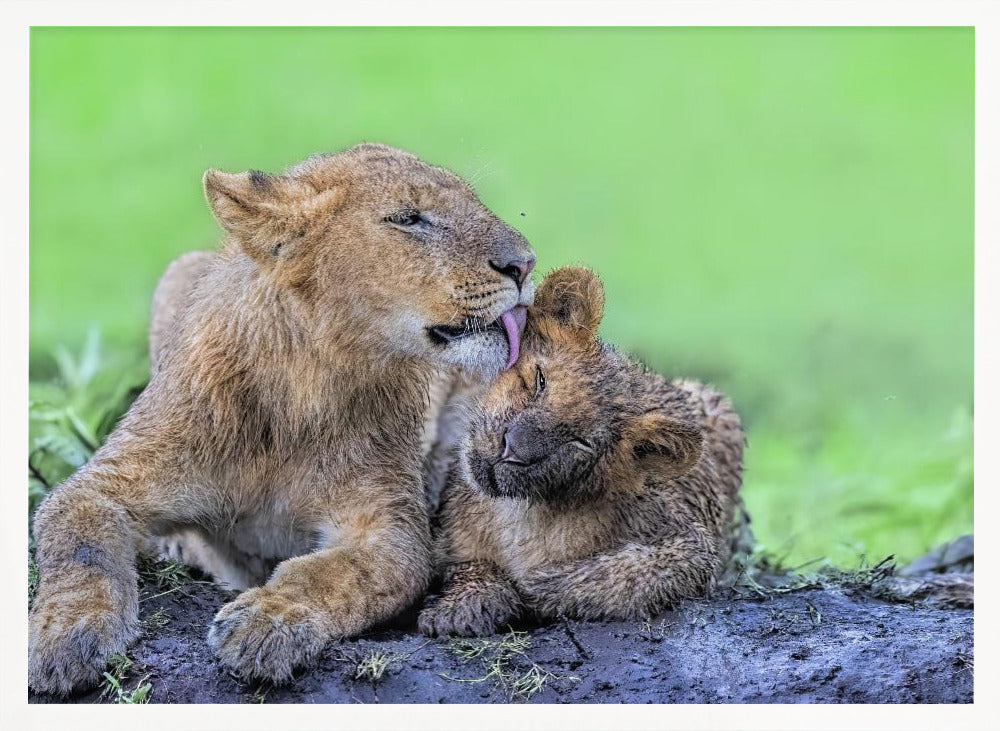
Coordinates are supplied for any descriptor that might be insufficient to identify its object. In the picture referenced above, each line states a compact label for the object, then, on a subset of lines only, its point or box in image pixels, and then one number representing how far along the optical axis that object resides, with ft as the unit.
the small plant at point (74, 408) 48.14
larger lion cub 37.06
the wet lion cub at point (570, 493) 38.40
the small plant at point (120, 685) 36.29
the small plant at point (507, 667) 37.14
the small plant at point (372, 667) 36.35
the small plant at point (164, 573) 41.37
